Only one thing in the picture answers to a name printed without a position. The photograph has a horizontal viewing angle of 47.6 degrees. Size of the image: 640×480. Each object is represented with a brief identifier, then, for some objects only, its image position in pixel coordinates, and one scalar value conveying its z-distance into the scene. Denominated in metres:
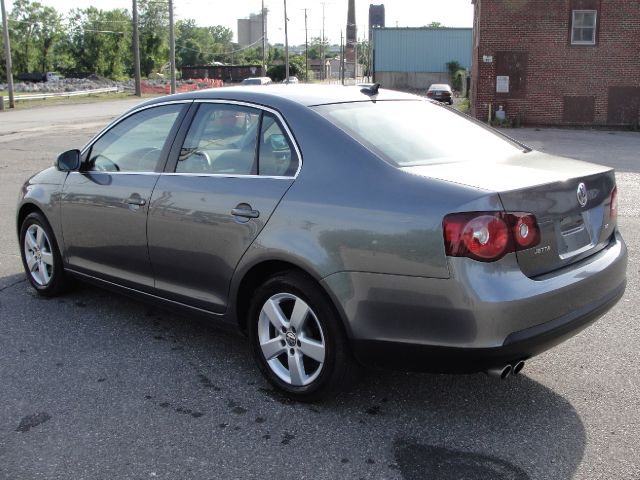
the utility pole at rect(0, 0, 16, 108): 37.88
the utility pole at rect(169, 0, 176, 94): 42.41
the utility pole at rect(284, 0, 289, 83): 67.00
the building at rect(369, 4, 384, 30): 165.50
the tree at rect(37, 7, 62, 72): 99.12
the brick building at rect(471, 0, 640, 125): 27.25
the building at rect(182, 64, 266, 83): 89.75
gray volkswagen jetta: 3.24
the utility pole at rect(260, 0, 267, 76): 73.83
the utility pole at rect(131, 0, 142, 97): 52.45
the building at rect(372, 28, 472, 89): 64.44
